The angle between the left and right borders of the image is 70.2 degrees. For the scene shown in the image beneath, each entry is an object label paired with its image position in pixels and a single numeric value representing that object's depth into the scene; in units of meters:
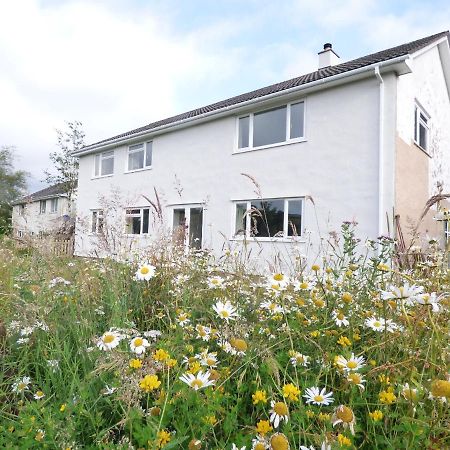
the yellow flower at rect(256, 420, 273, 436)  0.92
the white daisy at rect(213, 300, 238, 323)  1.46
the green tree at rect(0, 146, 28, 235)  36.28
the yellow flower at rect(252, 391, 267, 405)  1.08
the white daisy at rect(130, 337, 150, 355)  1.18
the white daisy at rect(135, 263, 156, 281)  1.71
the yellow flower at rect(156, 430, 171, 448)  0.89
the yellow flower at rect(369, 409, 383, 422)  1.02
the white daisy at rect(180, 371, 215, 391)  1.01
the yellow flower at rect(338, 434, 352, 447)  0.86
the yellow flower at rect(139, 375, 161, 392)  0.98
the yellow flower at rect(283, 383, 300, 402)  1.00
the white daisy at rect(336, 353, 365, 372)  1.15
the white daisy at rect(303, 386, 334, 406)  1.09
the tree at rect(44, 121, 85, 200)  24.45
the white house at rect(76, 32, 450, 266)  7.61
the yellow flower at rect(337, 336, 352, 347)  1.33
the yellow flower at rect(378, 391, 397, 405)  1.01
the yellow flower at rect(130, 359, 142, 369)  1.06
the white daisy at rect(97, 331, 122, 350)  1.24
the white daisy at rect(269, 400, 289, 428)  0.92
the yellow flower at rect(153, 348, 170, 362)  1.12
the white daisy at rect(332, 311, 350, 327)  1.50
